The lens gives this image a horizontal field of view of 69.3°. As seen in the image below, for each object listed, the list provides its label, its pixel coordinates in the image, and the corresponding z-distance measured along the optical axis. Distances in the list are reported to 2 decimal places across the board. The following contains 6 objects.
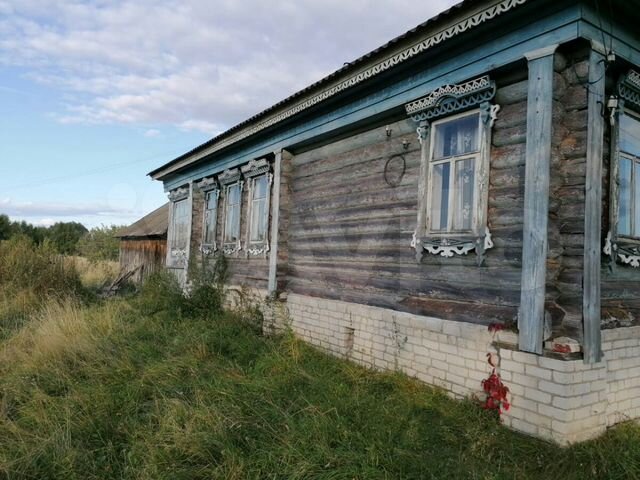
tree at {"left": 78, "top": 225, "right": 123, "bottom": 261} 30.78
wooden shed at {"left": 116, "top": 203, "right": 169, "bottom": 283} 17.33
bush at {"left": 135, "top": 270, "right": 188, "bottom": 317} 9.27
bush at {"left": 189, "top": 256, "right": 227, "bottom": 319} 9.18
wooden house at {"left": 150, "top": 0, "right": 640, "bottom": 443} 3.85
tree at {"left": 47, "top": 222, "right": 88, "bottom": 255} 41.09
